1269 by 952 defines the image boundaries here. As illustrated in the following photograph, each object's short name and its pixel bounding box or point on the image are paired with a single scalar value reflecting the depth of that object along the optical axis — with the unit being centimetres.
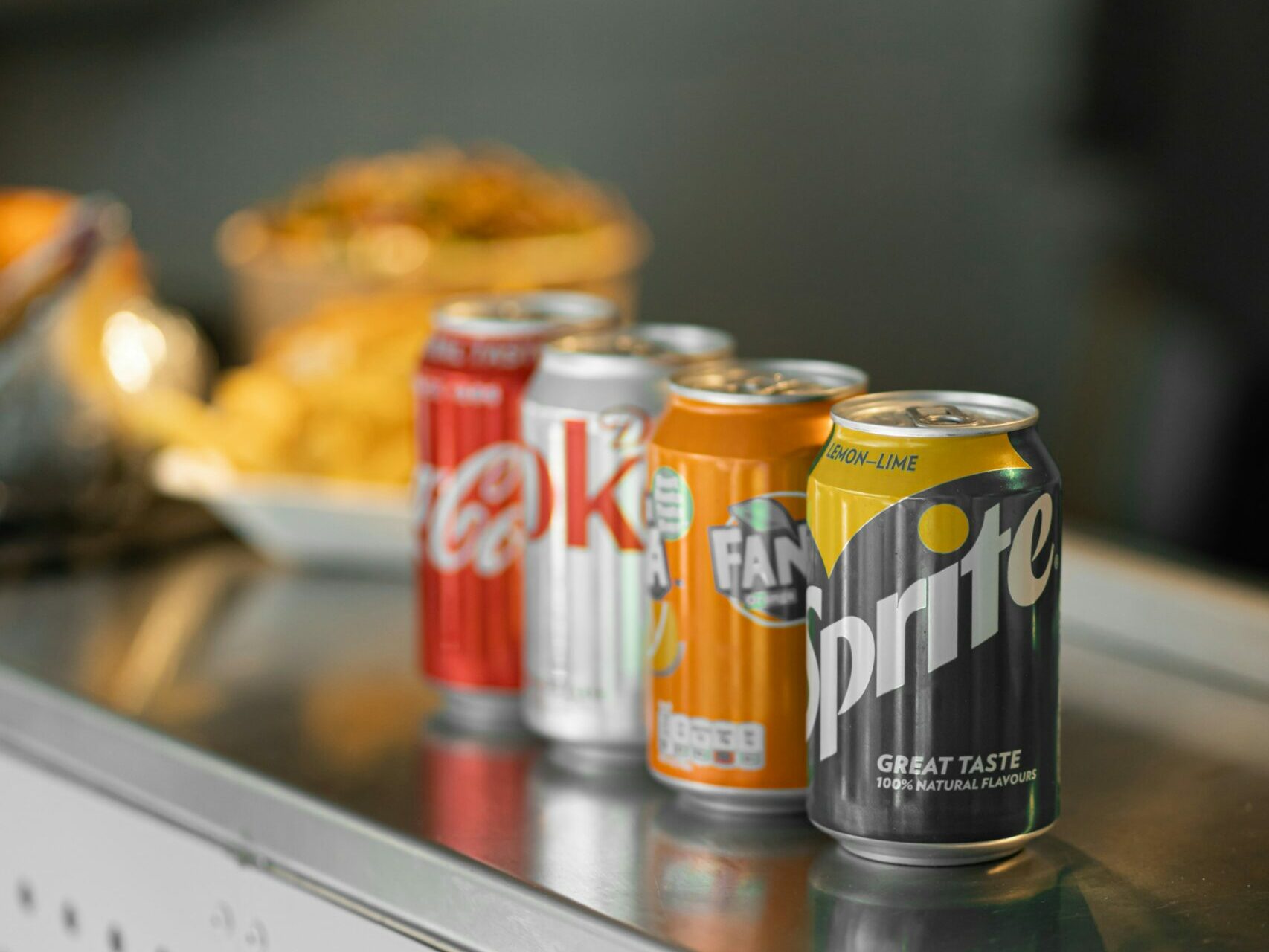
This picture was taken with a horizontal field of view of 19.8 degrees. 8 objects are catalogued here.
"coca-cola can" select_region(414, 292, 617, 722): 101
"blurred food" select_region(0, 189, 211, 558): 123
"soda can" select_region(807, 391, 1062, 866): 89
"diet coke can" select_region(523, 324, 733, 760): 97
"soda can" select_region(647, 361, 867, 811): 93
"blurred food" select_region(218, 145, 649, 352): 136
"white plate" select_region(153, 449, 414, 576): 121
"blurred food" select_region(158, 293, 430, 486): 123
